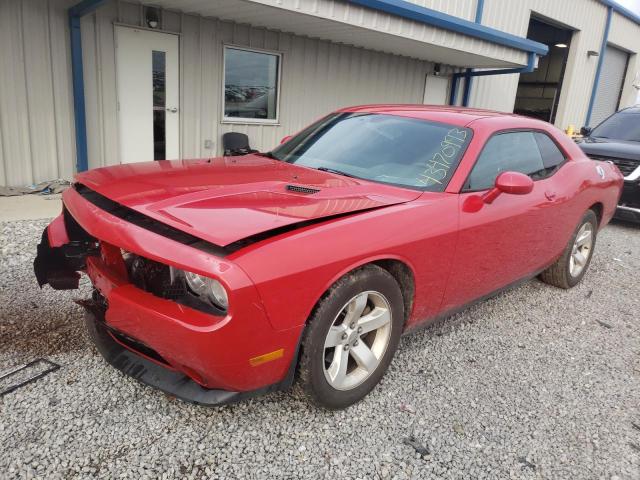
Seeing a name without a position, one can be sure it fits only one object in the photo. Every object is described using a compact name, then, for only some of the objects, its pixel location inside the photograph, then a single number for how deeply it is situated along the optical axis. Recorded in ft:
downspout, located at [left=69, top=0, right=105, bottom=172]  20.32
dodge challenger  6.64
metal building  20.84
